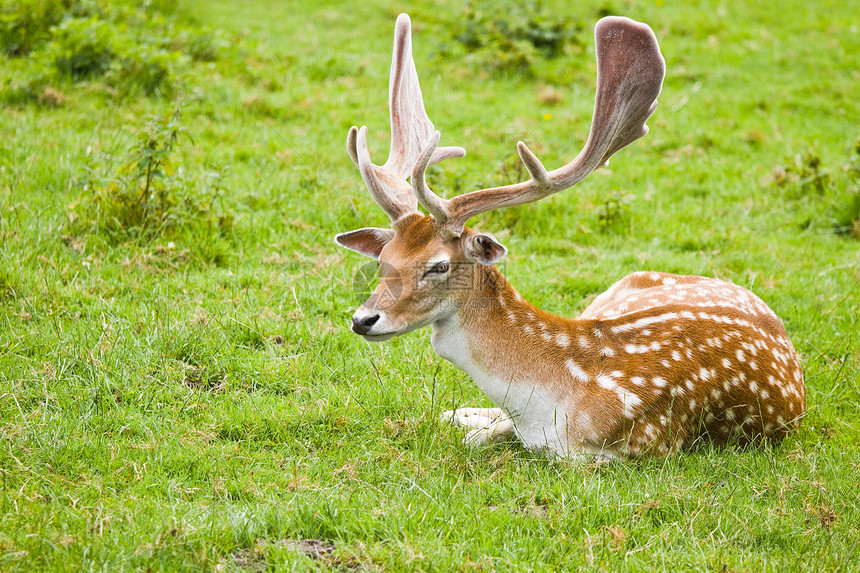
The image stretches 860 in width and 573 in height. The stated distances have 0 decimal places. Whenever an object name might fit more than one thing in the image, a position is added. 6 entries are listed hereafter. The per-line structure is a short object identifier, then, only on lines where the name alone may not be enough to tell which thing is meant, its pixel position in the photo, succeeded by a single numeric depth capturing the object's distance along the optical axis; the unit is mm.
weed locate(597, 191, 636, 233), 14812
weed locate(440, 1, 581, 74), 21250
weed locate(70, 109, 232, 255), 12008
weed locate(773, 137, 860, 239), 15539
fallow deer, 8094
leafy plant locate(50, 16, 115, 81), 17250
